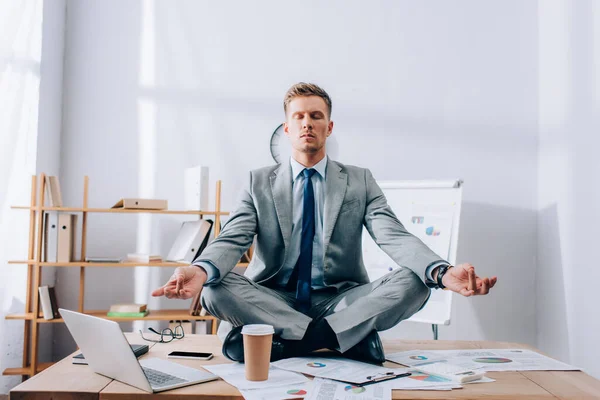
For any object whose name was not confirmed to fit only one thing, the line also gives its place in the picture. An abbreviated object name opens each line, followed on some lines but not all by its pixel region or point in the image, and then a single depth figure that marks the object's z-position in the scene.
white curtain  2.49
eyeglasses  1.84
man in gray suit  1.59
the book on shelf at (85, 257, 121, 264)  2.85
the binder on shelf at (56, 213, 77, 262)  2.79
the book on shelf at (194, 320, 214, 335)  2.92
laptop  1.21
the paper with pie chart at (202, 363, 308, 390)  1.29
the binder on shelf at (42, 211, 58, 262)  2.76
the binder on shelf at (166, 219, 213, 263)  2.88
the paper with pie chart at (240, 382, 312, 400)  1.18
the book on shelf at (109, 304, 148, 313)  2.86
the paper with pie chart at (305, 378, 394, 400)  1.19
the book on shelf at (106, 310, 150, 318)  2.84
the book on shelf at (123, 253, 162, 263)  2.86
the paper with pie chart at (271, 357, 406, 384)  1.36
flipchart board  2.73
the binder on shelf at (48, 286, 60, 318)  2.77
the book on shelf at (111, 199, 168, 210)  2.80
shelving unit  2.70
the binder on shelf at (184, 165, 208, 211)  2.93
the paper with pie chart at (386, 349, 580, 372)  1.52
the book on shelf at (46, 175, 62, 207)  2.76
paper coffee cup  1.31
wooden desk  1.20
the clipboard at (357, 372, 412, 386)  1.31
